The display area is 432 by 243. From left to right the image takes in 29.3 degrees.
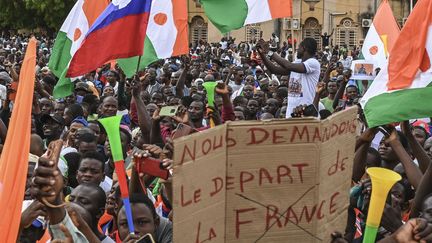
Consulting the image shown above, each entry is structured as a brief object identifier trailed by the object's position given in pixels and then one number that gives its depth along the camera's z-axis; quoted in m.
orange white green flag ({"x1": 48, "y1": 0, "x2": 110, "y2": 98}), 8.14
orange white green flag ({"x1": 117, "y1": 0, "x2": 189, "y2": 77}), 8.33
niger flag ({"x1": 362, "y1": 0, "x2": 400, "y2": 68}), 10.59
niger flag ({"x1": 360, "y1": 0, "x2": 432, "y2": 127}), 4.99
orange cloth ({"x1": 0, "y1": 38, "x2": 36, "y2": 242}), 3.40
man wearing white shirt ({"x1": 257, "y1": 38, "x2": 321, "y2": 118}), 8.02
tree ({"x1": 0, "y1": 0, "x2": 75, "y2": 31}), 40.50
